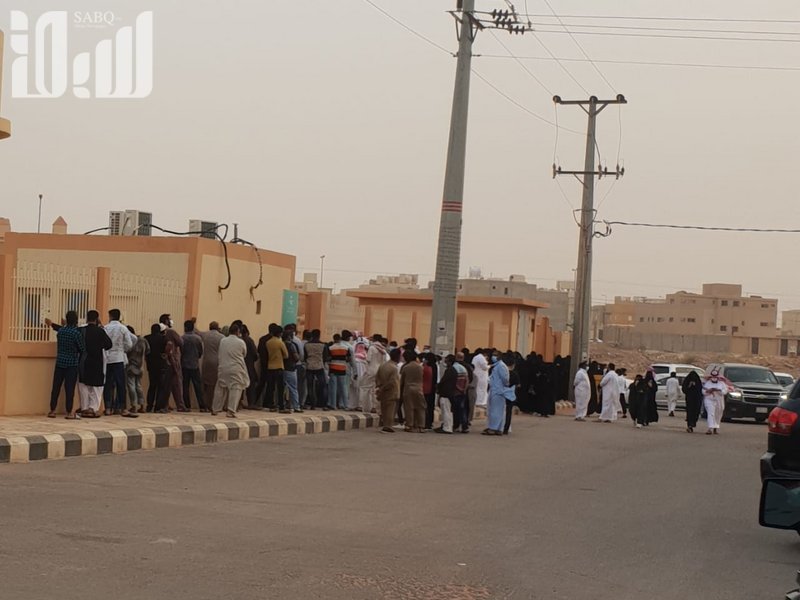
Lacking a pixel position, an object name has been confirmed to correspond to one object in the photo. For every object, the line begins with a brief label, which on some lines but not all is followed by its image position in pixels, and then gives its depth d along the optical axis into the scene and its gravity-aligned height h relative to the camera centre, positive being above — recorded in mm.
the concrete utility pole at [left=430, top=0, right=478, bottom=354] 24672 +2464
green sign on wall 25969 +401
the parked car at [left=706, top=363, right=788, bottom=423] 33250 -1276
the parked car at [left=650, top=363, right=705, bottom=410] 40406 -1029
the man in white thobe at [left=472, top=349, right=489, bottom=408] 29156 -1035
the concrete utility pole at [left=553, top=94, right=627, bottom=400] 39812 +3280
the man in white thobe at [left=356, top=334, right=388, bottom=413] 23141 -876
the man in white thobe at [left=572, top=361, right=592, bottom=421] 32188 -1376
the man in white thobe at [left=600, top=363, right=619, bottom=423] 31203 -1359
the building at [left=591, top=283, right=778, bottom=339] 112938 +3425
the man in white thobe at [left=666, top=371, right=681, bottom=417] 37375 -1441
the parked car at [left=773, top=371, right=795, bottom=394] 37500 -826
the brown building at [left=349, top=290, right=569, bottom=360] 41312 +623
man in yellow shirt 20828 -511
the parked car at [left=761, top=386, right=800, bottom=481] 9164 -721
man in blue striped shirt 16312 -605
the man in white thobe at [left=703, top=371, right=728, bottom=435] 27672 -1186
